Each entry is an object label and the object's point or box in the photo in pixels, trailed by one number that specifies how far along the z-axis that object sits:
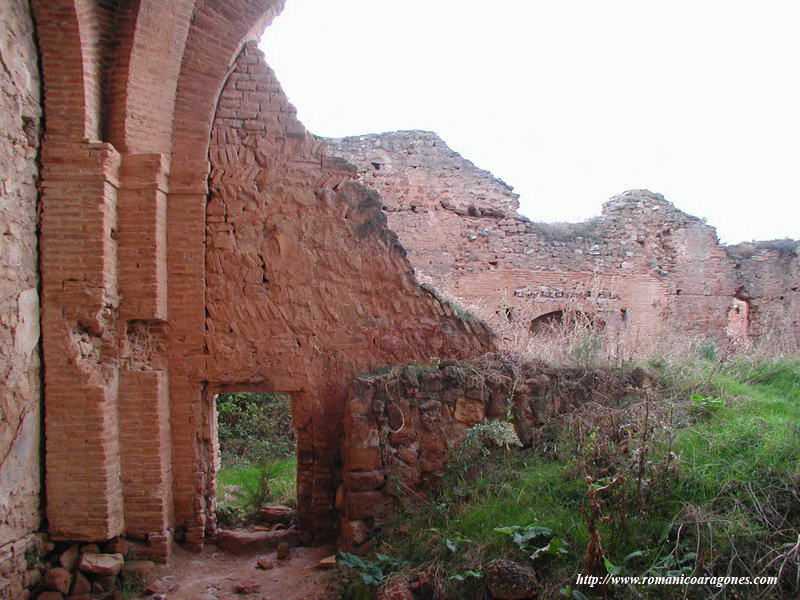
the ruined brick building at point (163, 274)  4.93
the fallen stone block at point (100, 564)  4.96
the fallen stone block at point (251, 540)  5.85
